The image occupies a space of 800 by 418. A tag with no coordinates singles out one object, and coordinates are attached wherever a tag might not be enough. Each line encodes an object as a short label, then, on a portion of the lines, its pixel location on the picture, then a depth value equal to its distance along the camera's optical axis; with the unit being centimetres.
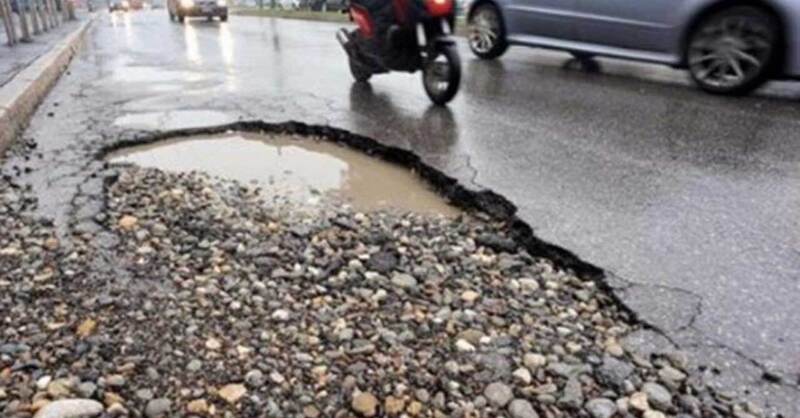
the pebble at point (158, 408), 193
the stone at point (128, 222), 326
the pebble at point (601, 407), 193
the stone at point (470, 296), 258
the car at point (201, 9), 2250
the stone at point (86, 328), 232
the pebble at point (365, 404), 196
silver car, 561
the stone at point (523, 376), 208
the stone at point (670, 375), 205
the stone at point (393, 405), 195
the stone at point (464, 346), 225
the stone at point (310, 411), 194
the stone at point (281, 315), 244
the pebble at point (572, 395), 198
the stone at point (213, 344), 225
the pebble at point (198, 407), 195
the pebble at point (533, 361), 215
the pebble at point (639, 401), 195
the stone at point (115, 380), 205
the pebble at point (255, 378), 207
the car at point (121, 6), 4666
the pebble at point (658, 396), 195
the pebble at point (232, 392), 200
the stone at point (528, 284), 267
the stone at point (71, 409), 192
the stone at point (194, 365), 213
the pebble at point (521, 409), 193
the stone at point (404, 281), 269
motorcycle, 591
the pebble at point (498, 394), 199
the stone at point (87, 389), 201
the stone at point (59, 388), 201
